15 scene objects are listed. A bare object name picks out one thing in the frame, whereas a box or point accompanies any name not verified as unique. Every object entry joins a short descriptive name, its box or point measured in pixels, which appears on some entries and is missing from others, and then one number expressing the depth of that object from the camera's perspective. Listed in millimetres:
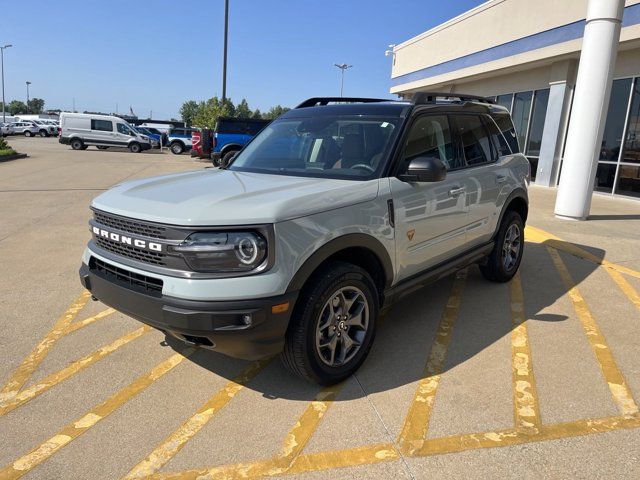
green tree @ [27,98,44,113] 139325
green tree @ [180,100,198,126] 135500
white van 29547
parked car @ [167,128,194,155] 31609
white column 8469
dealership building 12680
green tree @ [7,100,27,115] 128000
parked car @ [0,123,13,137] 44469
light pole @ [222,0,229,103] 24695
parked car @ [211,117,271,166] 19891
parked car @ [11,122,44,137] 49500
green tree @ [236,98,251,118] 115888
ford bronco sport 2568
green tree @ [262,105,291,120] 115338
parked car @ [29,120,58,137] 50594
